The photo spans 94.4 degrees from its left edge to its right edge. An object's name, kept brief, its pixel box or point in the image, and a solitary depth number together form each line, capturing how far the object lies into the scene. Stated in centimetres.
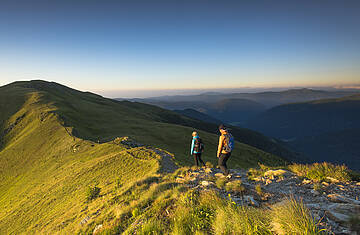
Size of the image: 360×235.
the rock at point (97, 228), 596
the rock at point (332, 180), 718
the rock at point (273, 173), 896
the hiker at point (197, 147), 1320
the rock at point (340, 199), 476
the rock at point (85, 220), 732
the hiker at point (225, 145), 934
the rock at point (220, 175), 917
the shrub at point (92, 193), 1072
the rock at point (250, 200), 520
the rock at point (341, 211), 368
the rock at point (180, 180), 859
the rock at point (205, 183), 734
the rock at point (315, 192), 620
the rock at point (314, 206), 445
